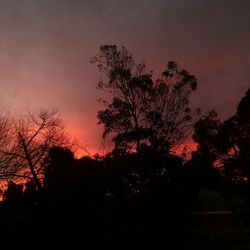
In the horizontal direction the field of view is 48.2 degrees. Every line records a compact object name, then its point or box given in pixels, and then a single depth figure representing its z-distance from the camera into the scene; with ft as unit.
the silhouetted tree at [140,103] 73.33
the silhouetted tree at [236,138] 68.13
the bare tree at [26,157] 61.22
